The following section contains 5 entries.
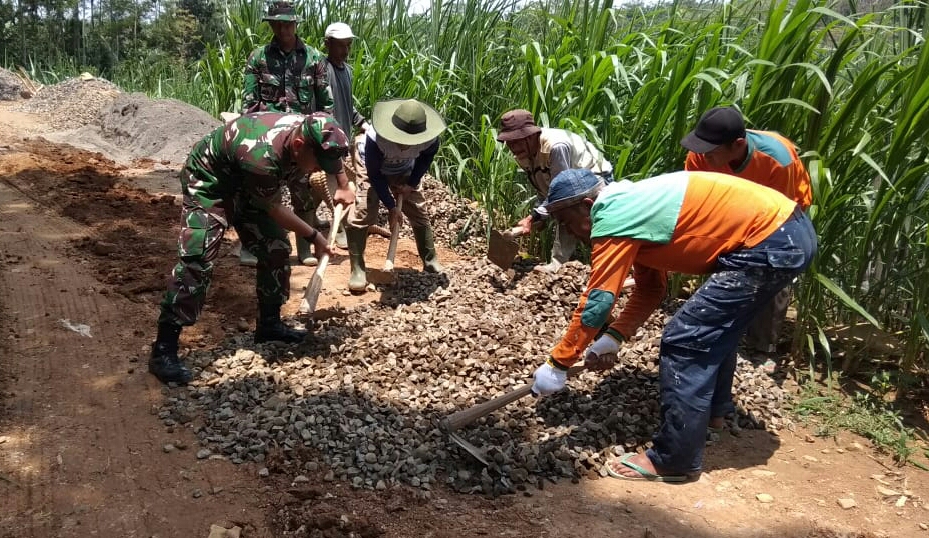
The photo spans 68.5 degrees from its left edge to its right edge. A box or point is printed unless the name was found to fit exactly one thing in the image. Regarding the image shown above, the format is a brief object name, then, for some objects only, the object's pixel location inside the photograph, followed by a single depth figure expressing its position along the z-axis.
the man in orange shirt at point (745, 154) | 2.67
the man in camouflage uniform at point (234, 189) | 2.64
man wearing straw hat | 3.58
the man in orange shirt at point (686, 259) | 2.28
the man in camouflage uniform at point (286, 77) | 3.95
